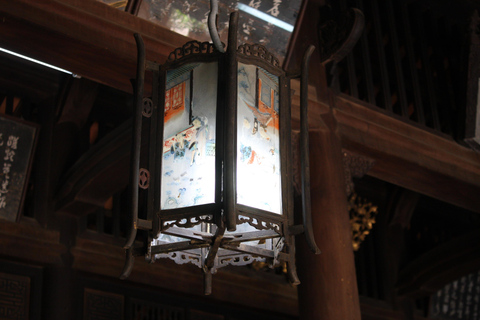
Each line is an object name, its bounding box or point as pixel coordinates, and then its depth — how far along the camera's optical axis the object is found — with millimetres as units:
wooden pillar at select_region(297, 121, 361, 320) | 3703
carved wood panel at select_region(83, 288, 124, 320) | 5434
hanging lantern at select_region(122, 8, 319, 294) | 2650
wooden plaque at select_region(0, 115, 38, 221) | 5254
